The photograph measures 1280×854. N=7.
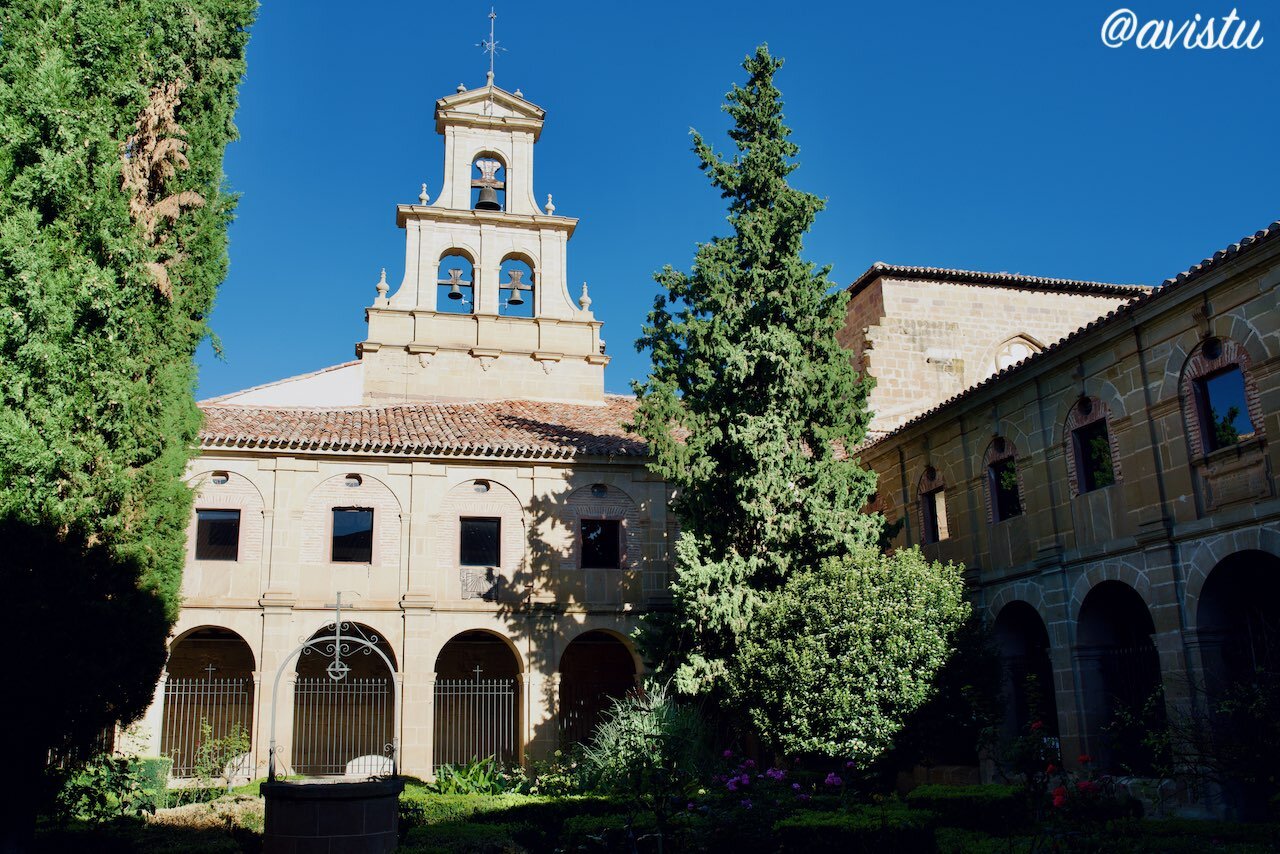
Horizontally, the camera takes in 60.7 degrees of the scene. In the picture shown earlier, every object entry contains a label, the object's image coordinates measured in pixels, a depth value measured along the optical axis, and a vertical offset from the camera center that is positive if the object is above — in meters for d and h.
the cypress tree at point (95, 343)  10.13 +3.51
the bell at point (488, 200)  27.09 +11.87
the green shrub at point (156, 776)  16.66 -1.17
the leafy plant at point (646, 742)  15.77 -0.90
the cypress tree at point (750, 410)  17.97 +4.51
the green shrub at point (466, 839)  11.45 -1.67
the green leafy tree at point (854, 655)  15.58 +0.28
